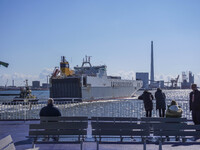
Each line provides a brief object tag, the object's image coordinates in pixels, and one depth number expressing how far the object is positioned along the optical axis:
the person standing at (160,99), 11.61
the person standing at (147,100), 11.47
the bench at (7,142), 3.85
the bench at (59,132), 6.13
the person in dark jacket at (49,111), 7.62
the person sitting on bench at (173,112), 7.77
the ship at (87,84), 45.84
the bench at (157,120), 6.91
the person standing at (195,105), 9.08
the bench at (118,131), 5.98
